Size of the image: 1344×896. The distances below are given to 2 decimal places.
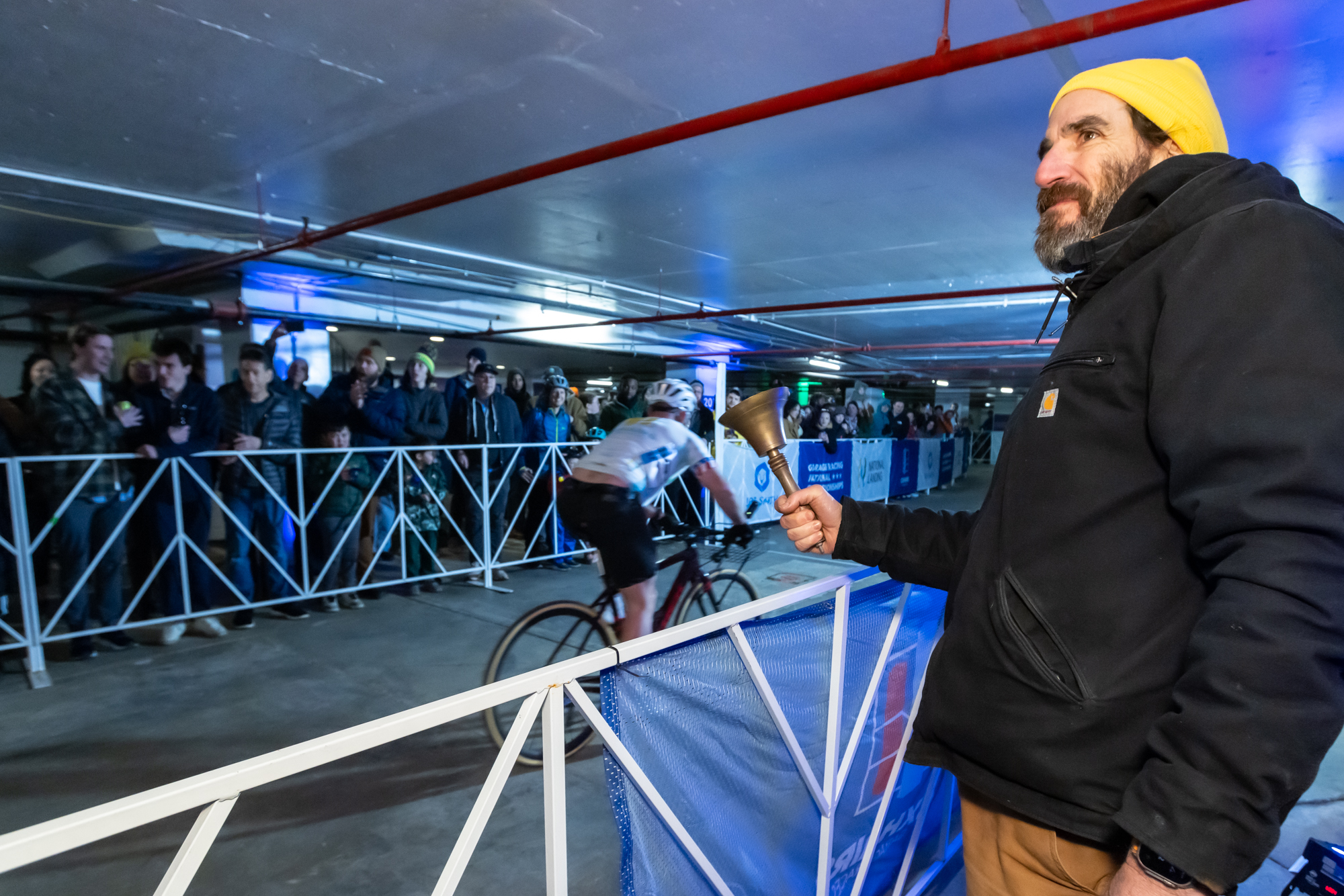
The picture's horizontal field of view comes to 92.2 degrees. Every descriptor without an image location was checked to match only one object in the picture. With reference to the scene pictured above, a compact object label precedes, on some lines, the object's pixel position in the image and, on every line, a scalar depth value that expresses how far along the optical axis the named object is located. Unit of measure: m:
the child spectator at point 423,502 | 6.26
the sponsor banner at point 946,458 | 15.38
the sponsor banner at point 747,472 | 9.12
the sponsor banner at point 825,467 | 9.89
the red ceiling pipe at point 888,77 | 2.09
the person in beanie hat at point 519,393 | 7.85
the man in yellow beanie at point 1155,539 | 0.69
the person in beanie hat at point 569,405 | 7.78
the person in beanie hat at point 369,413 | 6.15
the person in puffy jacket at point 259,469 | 5.27
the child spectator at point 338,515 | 5.78
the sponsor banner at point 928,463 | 13.92
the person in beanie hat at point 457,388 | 7.12
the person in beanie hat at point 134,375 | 5.41
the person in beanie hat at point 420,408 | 6.46
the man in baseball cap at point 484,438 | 6.68
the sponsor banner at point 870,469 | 11.12
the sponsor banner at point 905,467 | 12.64
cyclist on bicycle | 3.50
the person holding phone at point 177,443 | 4.92
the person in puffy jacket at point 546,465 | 7.19
